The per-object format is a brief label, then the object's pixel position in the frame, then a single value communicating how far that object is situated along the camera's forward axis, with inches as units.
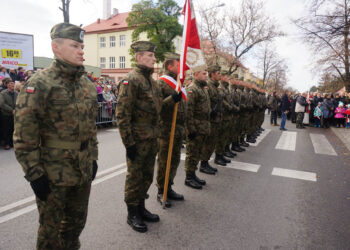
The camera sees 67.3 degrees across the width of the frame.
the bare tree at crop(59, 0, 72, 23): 582.2
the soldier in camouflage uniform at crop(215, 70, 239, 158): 250.5
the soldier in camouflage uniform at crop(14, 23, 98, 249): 73.0
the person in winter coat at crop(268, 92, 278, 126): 580.1
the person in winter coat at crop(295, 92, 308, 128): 587.8
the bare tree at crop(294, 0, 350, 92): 371.6
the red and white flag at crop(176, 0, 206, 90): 147.3
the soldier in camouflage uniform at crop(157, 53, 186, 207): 153.8
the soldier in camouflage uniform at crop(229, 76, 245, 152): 299.3
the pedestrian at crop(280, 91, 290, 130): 547.8
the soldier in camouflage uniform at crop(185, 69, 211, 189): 182.2
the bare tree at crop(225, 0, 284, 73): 994.7
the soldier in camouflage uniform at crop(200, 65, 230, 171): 213.8
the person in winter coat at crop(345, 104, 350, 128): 599.9
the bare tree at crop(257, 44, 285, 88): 1560.3
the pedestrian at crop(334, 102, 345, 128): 618.2
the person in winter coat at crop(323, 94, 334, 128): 615.2
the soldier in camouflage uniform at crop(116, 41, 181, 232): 118.6
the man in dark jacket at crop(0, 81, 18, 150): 287.4
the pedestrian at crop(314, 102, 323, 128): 625.6
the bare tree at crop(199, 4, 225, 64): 1011.3
